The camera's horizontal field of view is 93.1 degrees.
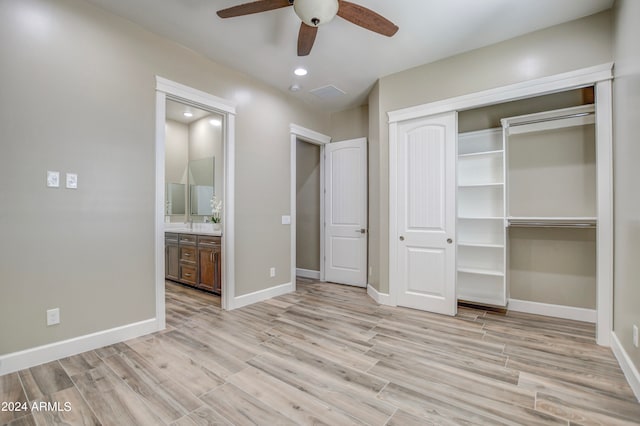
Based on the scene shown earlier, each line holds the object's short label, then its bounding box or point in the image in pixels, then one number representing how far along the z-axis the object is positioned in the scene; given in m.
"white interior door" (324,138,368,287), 4.75
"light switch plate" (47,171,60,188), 2.35
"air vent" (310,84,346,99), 4.19
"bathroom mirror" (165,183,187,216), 5.71
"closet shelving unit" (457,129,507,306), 3.66
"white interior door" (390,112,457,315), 3.46
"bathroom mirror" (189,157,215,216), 5.47
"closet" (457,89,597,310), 3.24
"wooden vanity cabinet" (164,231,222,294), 4.18
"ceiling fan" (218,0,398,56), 2.03
